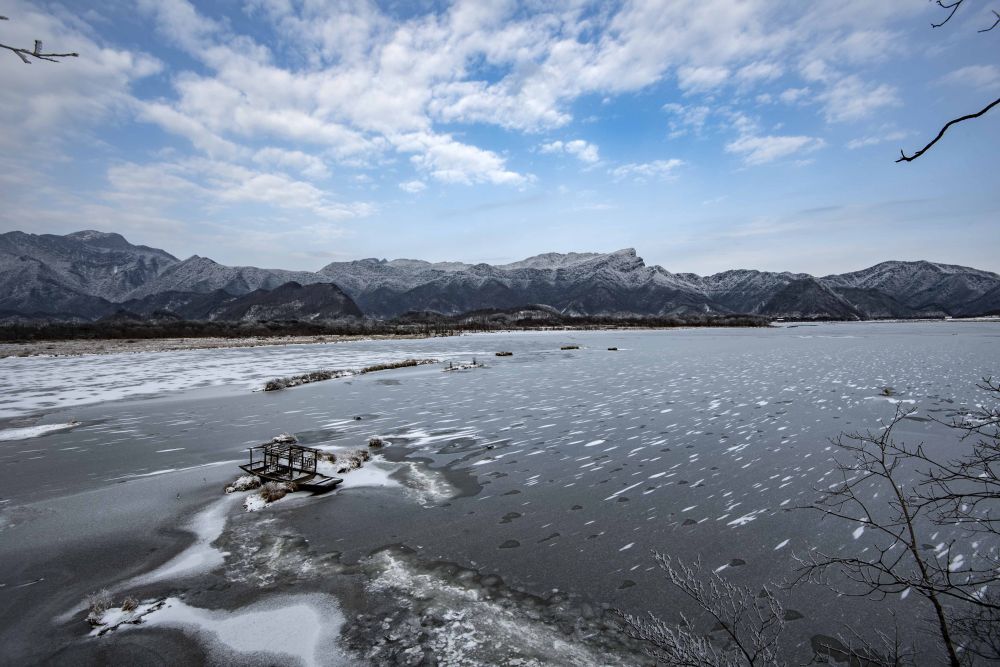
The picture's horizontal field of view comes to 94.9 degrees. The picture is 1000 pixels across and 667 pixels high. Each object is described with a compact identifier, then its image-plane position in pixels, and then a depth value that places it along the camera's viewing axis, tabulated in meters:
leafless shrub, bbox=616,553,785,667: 5.06
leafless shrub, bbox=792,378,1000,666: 6.56
